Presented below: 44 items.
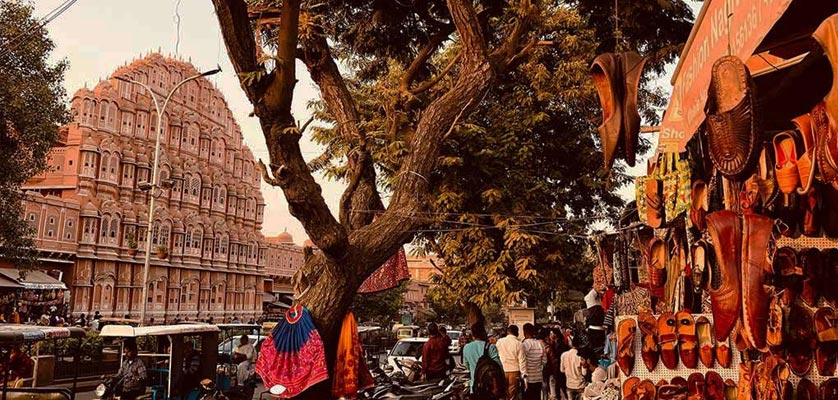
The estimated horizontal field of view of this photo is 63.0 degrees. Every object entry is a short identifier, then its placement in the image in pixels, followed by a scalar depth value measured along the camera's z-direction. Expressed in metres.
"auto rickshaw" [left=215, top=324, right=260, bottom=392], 12.28
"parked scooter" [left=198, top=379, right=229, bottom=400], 9.73
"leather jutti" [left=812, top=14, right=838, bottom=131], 1.78
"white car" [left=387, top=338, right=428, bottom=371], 17.20
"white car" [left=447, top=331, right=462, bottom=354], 28.15
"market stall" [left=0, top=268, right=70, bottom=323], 29.04
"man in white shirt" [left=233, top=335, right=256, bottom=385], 11.85
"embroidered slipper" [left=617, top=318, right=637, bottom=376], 4.75
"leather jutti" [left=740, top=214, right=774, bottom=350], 2.71
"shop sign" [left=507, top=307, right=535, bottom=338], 16.16
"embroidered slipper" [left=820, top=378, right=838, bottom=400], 3.07
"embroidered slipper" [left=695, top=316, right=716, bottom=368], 4.32
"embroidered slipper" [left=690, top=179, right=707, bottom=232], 3.86
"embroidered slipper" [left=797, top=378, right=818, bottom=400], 3.16
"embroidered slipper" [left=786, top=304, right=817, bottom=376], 3.10
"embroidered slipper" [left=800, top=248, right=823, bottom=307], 3.06
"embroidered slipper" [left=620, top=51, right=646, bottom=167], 4.34
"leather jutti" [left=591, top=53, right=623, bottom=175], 4.37
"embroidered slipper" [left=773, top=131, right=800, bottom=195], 2.43
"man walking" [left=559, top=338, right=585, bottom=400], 9.47
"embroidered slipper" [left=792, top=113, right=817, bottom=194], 2.27
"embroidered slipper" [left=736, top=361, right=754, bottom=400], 3.65
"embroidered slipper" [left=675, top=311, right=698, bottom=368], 4.41
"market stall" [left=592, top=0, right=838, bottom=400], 2.35
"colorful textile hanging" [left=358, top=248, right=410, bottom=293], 11.43
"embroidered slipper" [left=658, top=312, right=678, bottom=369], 4.52
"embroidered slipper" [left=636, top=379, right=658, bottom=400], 4.57
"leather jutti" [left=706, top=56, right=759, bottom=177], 2.32
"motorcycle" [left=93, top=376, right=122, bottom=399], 9.05
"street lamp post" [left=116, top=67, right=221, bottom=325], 17.41
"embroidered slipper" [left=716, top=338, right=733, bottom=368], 4.21
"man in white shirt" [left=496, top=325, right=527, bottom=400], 9.84
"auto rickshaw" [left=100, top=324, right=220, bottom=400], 9.52
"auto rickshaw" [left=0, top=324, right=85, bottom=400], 7.16
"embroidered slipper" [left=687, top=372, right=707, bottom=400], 4.31
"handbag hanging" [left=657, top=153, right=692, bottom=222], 4.40
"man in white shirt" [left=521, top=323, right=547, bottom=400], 10.39
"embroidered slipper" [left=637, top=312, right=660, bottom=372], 4.65
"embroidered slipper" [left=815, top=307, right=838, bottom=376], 3.09
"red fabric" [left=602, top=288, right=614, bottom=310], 9.71
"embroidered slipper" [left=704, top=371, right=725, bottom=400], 4.26
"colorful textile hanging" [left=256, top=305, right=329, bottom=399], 7.53
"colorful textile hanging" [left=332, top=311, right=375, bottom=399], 7.91
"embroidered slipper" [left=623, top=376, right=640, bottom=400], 4.69
